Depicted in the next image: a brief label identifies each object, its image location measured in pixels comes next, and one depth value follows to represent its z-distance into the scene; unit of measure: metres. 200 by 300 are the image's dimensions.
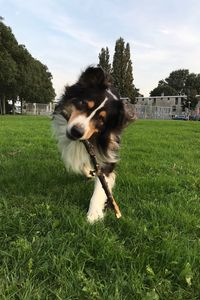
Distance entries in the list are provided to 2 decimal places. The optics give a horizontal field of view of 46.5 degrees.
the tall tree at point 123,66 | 40.01
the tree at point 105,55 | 40.05
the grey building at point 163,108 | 35.74
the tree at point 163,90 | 68.28
